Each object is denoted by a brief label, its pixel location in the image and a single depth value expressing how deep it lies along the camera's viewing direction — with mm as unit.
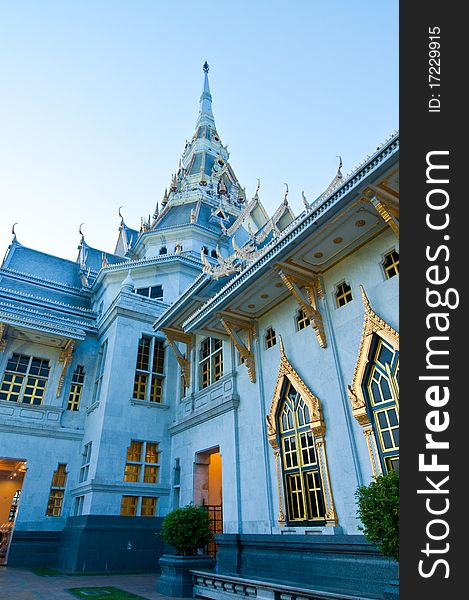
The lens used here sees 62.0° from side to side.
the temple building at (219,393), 9242
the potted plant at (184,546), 10398
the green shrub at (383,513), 5867
